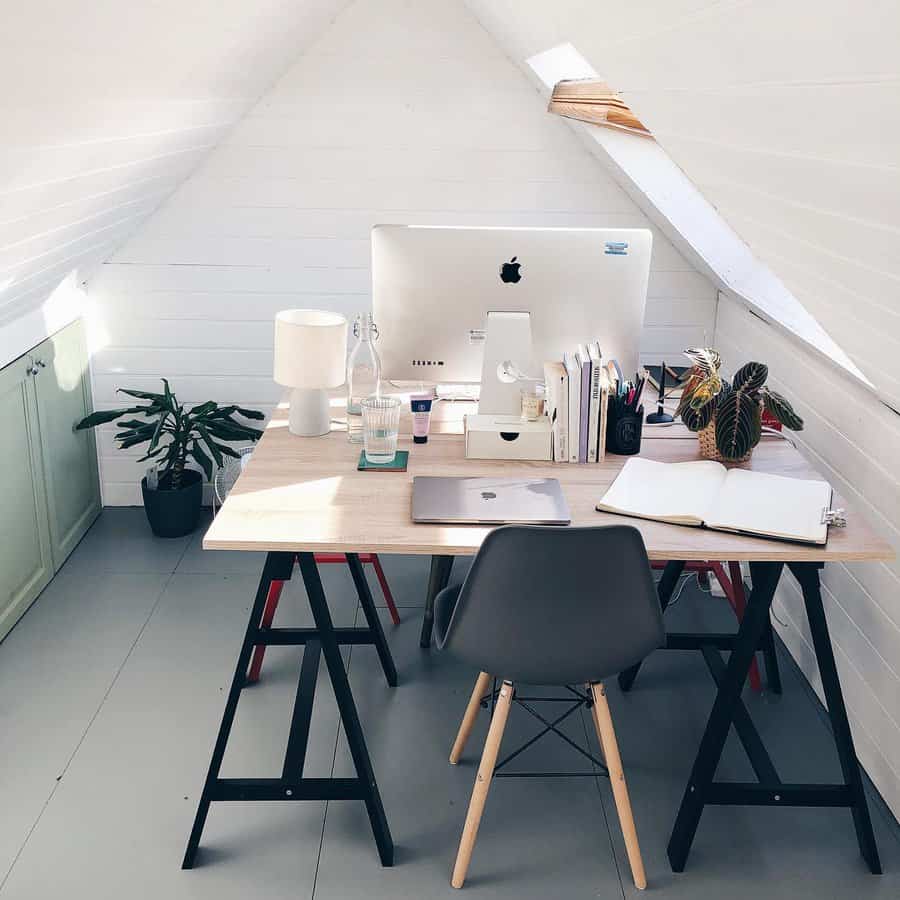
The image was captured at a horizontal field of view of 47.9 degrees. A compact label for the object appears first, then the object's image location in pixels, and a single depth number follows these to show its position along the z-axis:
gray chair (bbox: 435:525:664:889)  2.02
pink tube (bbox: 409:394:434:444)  2.73
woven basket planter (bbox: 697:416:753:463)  2.62
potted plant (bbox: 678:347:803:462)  2.58
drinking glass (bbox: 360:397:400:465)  2.56
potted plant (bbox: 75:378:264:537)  3.99
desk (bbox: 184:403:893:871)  2.18
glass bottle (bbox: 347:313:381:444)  2.76
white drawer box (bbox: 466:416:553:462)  2.64
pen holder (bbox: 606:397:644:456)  2.67
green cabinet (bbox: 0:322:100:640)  3.38
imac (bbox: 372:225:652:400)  2.75
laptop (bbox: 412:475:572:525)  2.26
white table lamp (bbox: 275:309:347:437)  2.64
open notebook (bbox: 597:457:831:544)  2.25
